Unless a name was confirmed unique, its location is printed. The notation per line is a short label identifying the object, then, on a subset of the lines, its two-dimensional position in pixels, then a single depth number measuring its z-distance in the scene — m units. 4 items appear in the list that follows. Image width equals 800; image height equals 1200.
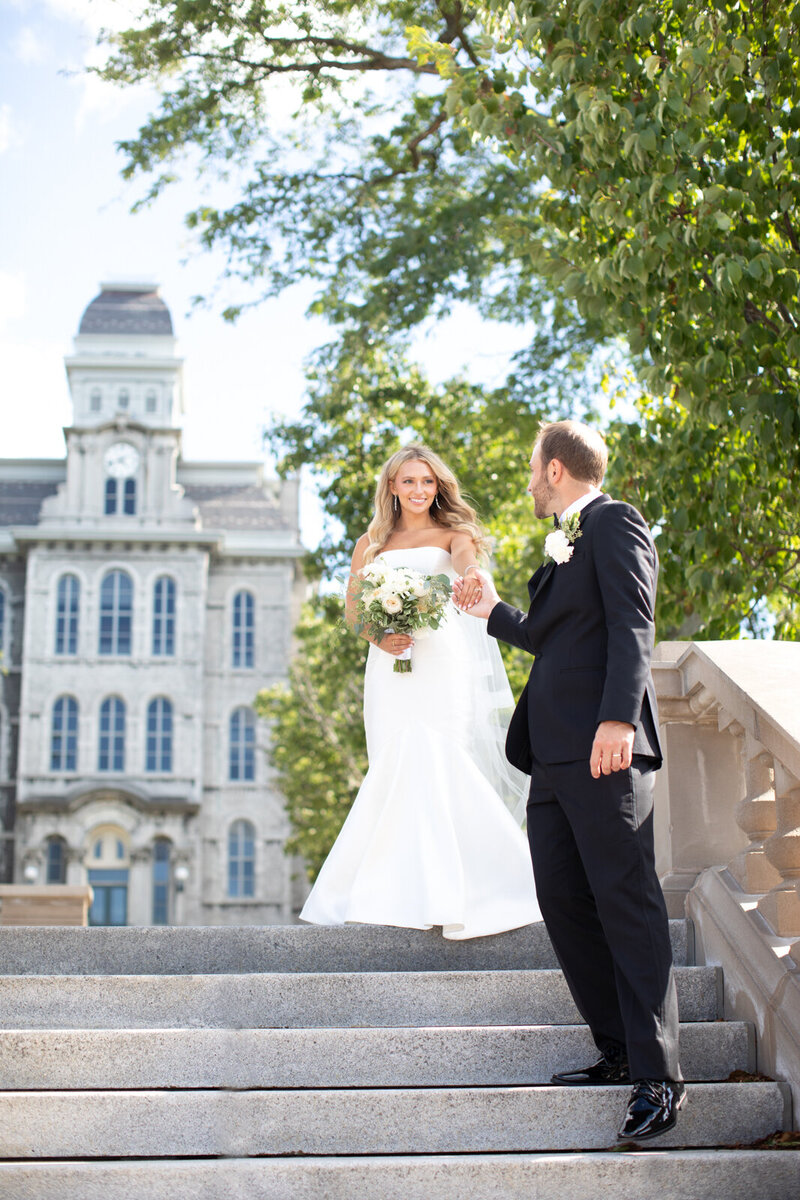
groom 3.64
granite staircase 3.40
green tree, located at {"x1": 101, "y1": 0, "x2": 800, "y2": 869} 5.70
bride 5.16
